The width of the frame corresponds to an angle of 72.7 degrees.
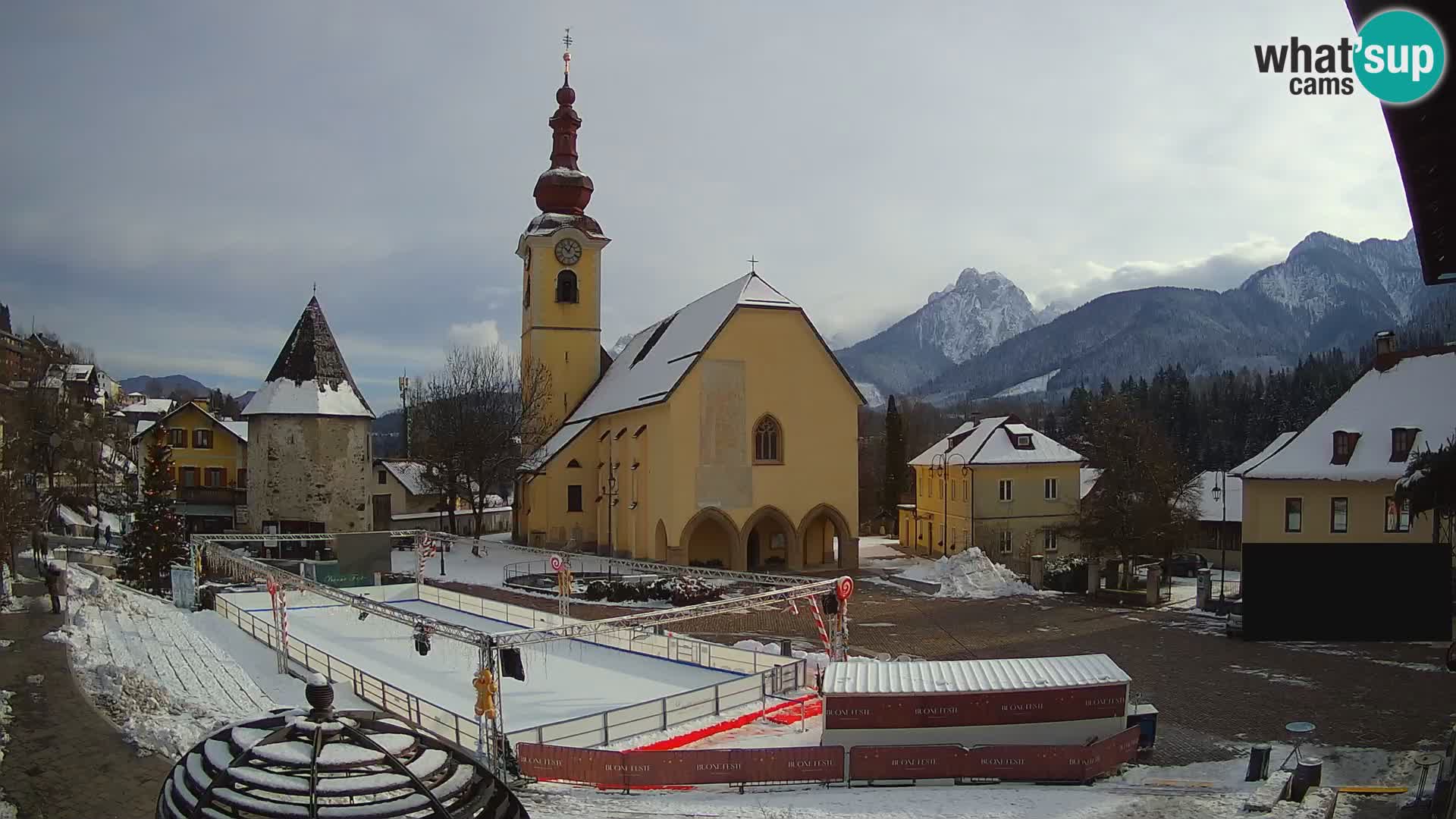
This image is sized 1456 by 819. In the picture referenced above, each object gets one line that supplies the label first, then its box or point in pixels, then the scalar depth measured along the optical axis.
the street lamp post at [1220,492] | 48.72
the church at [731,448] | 36.81
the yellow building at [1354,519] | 23.48
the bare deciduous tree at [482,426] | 46.59
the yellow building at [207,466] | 51.62
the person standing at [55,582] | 21.64
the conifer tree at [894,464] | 62.62
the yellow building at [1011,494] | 43.41
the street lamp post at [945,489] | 46.16
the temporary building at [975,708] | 13.77
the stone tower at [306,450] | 40.03
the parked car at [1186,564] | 44.00
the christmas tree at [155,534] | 27.81
